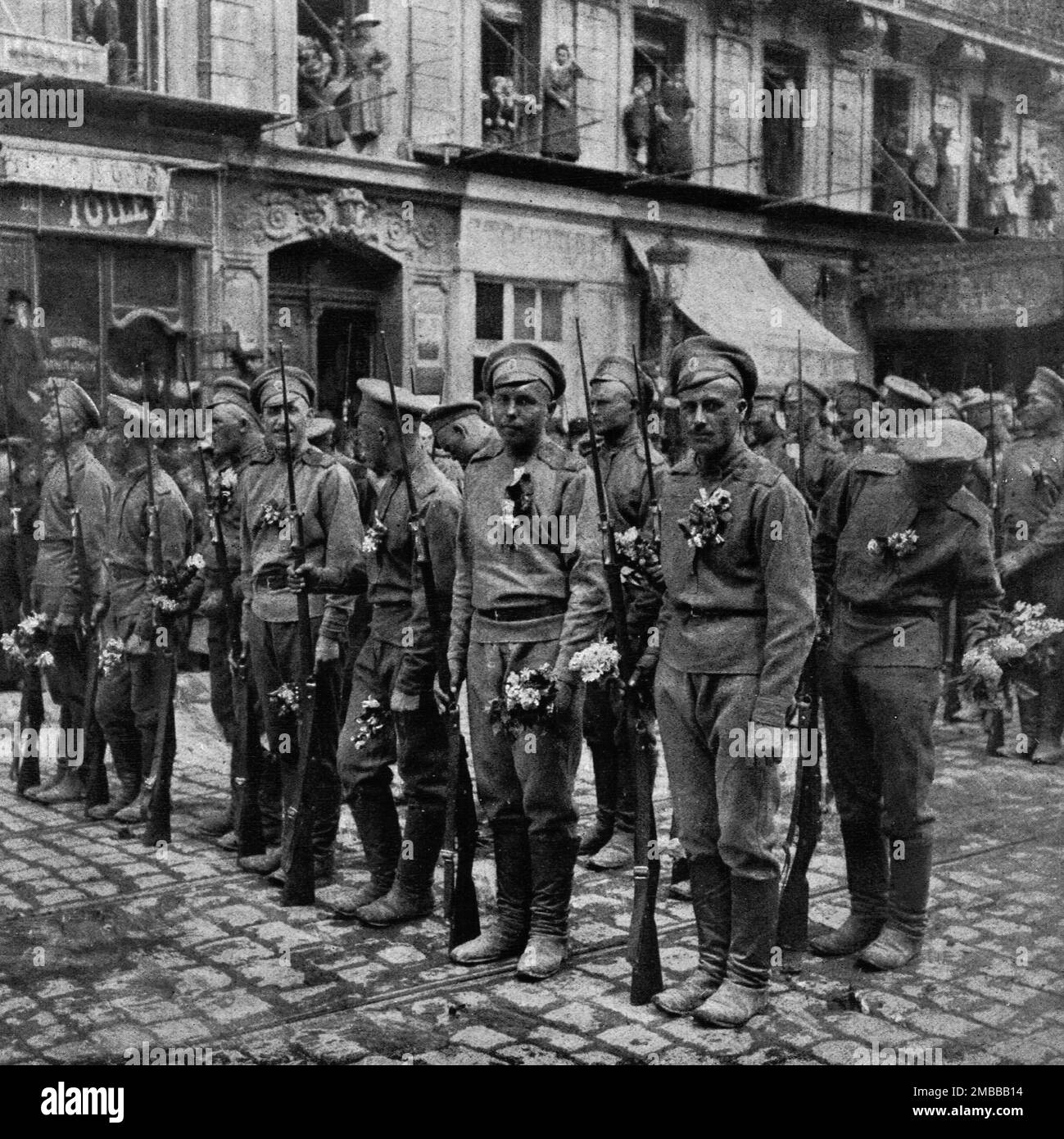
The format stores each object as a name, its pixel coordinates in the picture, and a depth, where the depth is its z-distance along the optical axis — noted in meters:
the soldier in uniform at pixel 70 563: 8.96
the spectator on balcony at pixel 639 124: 19.97
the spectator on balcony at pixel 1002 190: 25.86
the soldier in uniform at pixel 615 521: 7.46
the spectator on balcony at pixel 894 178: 23.73
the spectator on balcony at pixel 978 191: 25.70
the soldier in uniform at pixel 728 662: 5.24
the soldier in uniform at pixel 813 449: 9.33
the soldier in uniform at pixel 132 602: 8.30
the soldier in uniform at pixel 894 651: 5.97
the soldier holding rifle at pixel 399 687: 6.50
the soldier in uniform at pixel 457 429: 6.90
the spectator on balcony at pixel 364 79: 16.59
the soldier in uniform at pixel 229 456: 7.79
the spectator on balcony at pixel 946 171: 24.69
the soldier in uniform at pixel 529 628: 5.87
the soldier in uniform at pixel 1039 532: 10.18
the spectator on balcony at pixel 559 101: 18.78
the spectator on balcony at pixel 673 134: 20.33
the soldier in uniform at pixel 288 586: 7.01
